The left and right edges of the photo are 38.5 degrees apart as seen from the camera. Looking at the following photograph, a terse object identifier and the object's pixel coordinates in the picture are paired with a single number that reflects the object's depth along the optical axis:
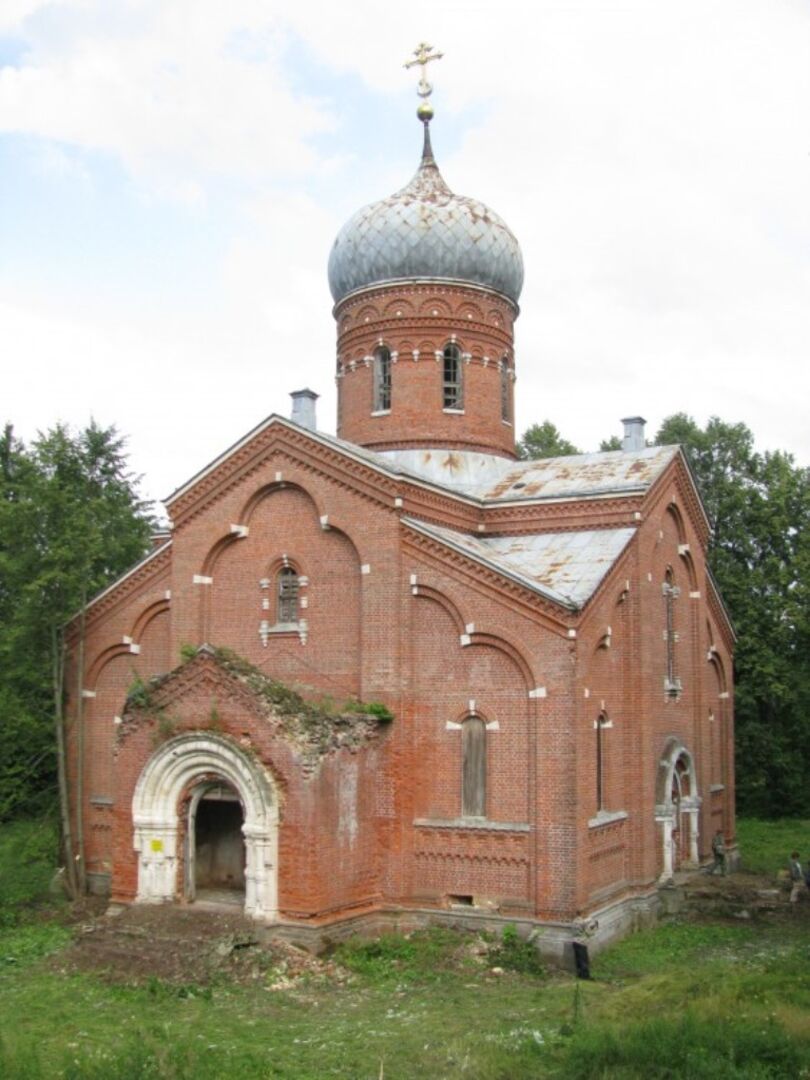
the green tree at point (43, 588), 22.39
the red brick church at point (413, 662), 18.84
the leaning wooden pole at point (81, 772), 23.45
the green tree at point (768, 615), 36.22
